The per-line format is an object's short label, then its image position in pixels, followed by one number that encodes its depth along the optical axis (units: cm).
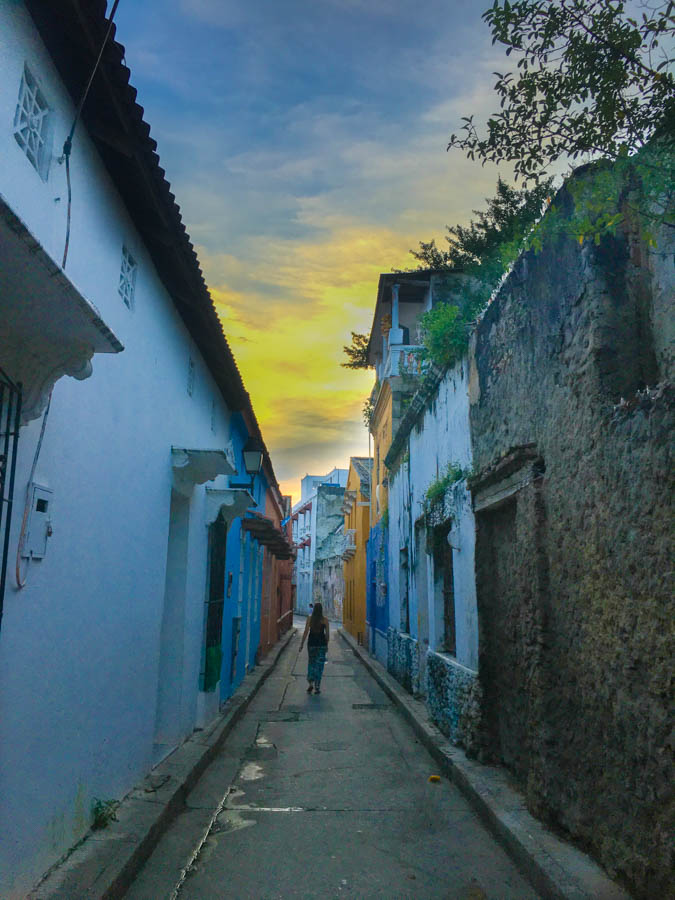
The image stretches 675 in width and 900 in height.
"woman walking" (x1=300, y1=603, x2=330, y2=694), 1240
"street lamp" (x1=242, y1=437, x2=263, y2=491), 1164
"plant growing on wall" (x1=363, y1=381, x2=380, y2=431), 2248
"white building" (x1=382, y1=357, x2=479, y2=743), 739
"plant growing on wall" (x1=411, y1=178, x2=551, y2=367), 714
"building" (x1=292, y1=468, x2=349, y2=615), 5331
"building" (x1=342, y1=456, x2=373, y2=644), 2417
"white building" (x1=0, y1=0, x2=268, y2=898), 324
